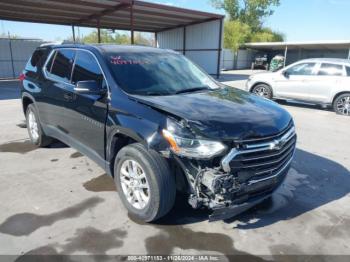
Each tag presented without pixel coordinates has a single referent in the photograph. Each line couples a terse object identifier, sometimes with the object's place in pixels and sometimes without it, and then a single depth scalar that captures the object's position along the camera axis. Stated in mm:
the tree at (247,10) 54094
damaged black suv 2750
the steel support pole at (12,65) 23362
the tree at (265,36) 51438
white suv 9797
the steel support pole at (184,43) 27695
